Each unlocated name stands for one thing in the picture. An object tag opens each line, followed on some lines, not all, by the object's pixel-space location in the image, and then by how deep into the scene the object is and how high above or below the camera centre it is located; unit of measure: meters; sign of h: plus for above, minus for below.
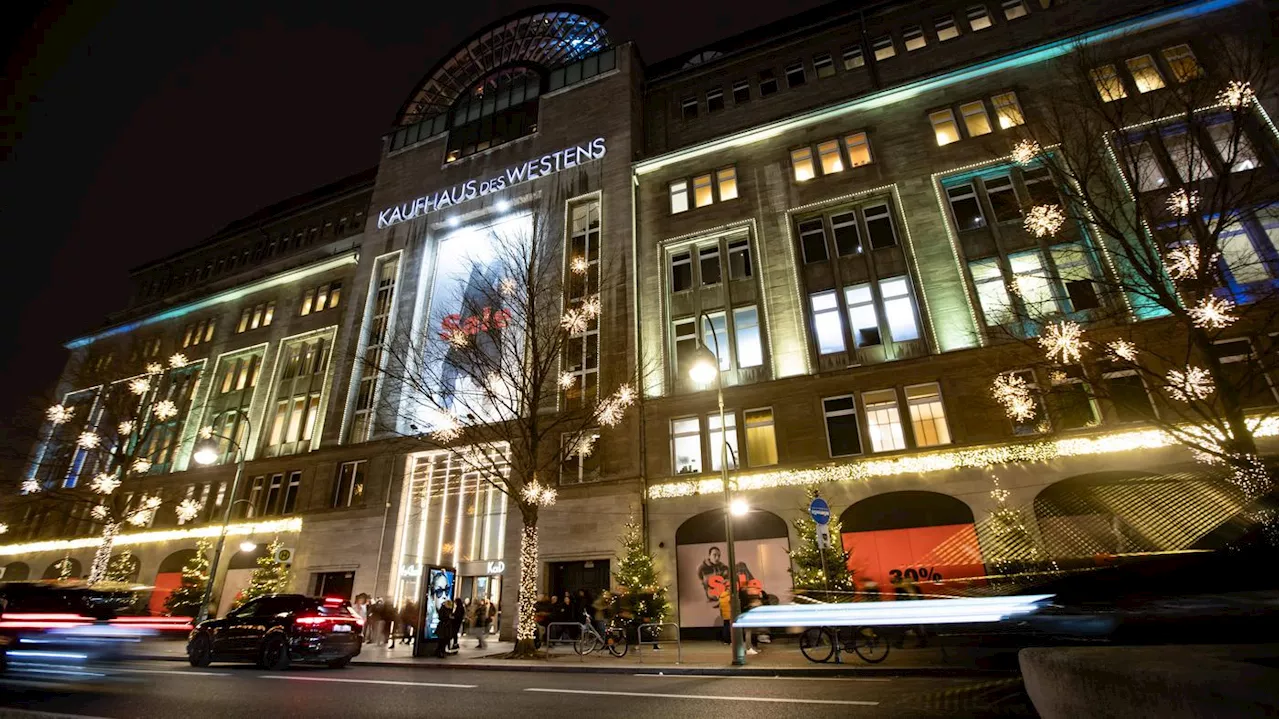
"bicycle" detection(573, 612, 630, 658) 16.41 -1.23
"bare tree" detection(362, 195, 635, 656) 20.23 +10.47
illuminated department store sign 30.08 +22.07
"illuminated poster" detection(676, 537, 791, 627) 20.08 +0.69
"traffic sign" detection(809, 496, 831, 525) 13.71 +1.77
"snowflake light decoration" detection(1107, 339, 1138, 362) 13.76 +5.67
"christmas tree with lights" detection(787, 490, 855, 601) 17.33 +0.84
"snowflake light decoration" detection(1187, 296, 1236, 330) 12.86 +5.71
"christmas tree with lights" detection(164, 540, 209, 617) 26.95 +0.87
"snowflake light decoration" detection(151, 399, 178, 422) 32.75 +11.41
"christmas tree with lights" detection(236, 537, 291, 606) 25.76 +1.20
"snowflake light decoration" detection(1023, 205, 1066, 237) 19.10 +11.92
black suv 13.47 -0.65
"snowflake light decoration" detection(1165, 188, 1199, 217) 12.70 +8.58
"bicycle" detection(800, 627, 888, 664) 12.13 -1.15
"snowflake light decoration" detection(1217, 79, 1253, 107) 12.68 +10.34
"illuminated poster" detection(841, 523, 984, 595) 17.61 +0.98
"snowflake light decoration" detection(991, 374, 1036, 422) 18.33 +5.81
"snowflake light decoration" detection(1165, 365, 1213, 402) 12.62 +4.81
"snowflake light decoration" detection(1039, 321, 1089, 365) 15.57 +6.62
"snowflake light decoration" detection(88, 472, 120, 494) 30.59 +6.63
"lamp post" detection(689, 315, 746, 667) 12.73 +1.63
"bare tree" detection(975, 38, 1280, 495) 13.30 +9.06
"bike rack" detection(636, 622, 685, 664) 16.38 -1.29
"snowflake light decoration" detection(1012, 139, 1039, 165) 15.66 +11.57
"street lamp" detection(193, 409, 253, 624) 23.09 +2.25
